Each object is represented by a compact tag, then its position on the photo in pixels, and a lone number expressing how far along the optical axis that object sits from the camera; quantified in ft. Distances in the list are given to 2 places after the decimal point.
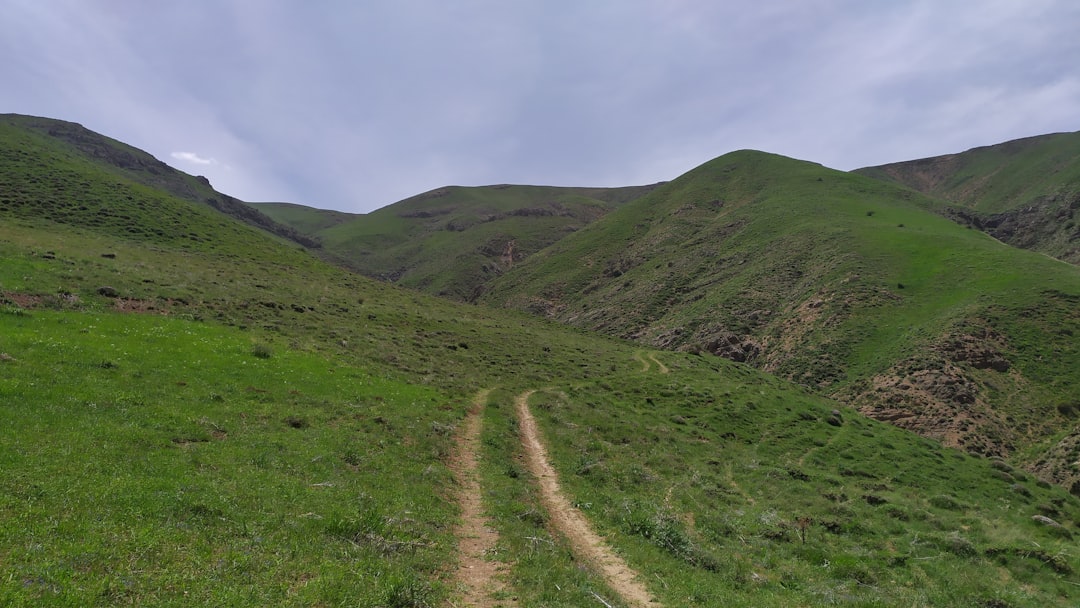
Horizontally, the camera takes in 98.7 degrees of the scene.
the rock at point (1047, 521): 72.67
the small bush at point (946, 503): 78.74
